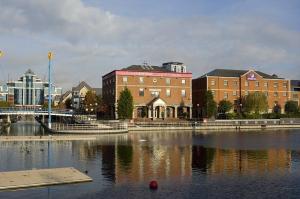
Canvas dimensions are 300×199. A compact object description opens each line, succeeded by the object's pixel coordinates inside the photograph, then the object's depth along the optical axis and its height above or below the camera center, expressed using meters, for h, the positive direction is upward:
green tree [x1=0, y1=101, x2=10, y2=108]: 139.29 +3.44
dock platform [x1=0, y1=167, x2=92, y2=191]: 23.70 -3.92
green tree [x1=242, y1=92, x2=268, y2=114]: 103.88 +2.83
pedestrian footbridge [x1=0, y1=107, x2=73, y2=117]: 90.50 +0.46
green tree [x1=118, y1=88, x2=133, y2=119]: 89.12 +2.19
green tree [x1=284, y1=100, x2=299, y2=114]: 110.69 +1.93
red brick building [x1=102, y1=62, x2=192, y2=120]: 98.38 +5.88
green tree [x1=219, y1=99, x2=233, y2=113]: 104.31 +2.07
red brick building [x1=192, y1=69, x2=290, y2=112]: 108.06 +7.62
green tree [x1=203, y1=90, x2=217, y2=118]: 99.06 +1.99
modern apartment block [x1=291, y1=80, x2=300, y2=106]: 121.56 +7.25
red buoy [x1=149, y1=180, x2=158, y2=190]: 24.16 -4.17
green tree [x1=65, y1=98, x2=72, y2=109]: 172.81 +4.81
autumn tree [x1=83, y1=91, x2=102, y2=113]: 108.38 +3.21
